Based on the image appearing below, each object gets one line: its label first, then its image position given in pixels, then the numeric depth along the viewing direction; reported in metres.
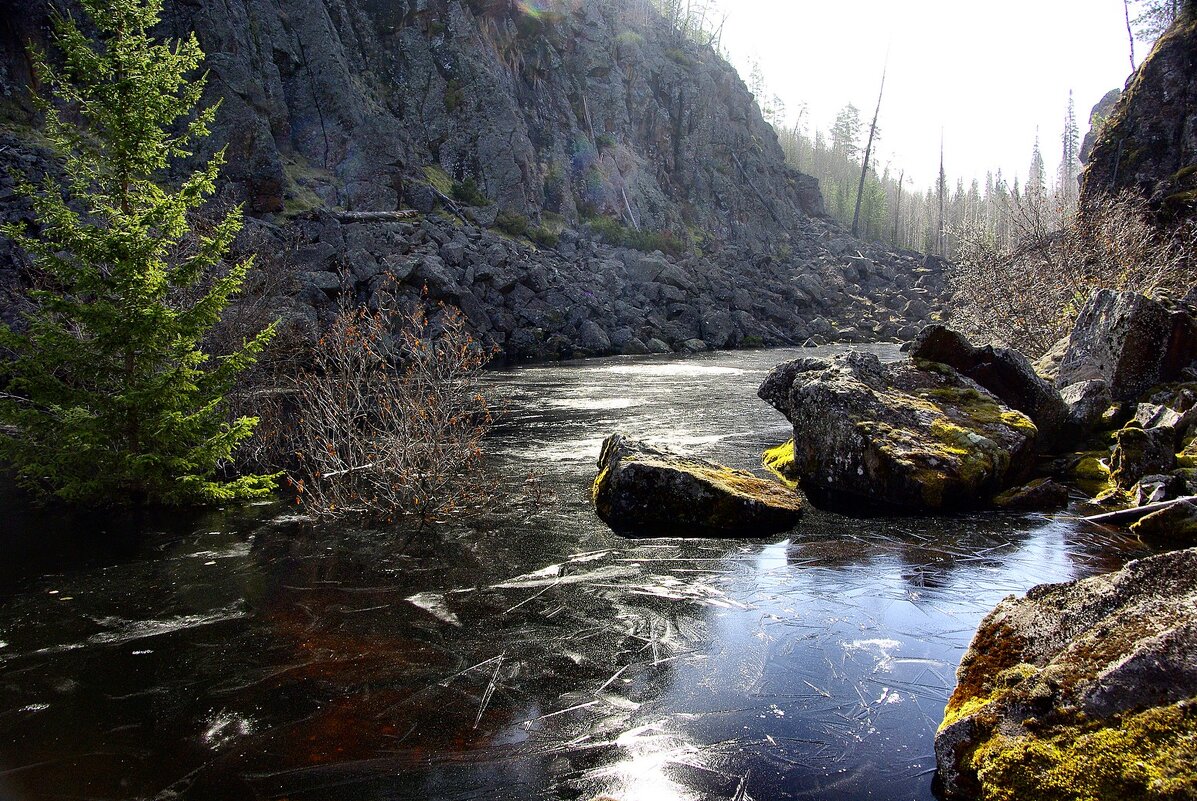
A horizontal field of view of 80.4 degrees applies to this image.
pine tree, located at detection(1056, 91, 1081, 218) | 91.72
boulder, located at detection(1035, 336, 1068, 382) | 14.52
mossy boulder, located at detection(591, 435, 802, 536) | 9.26
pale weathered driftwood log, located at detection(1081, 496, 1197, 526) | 8.14
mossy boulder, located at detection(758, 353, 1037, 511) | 9.88
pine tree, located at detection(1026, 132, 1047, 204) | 104.88
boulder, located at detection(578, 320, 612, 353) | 36.25
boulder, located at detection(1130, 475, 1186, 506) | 8.75
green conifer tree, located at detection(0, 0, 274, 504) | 9.20
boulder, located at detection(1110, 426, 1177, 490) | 9.44
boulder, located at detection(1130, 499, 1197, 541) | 7.95
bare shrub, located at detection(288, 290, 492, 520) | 10.01
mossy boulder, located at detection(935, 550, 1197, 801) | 2.93
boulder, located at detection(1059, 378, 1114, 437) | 12.08
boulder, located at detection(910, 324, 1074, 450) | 11.84
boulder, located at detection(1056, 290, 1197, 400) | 12.53
